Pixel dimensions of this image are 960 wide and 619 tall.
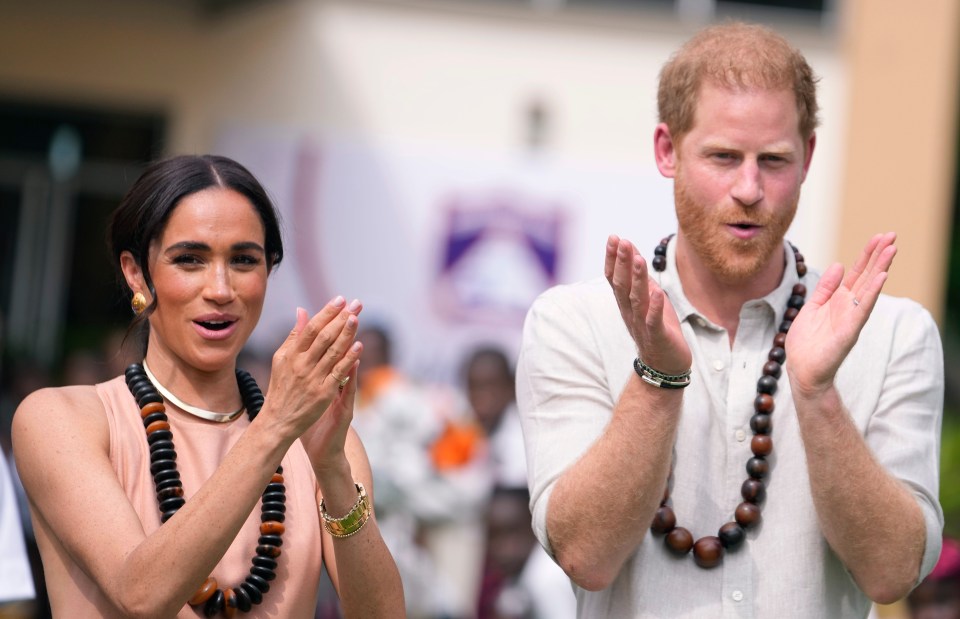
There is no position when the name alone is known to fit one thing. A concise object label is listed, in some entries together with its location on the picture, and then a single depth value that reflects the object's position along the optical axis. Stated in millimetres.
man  6344
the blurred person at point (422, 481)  16078
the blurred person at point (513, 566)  15570
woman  6066
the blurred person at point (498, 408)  18000
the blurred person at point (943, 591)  12750
